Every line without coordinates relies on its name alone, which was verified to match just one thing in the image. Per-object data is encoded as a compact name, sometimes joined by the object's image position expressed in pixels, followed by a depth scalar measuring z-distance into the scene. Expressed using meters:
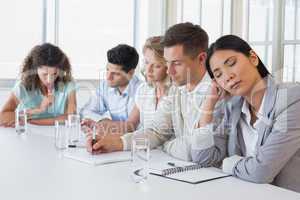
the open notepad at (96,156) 1.60
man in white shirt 1.93
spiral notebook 1.35
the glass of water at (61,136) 1.93
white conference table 1.16
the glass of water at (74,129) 2.03
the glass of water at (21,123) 2.39
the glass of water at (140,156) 1.40
